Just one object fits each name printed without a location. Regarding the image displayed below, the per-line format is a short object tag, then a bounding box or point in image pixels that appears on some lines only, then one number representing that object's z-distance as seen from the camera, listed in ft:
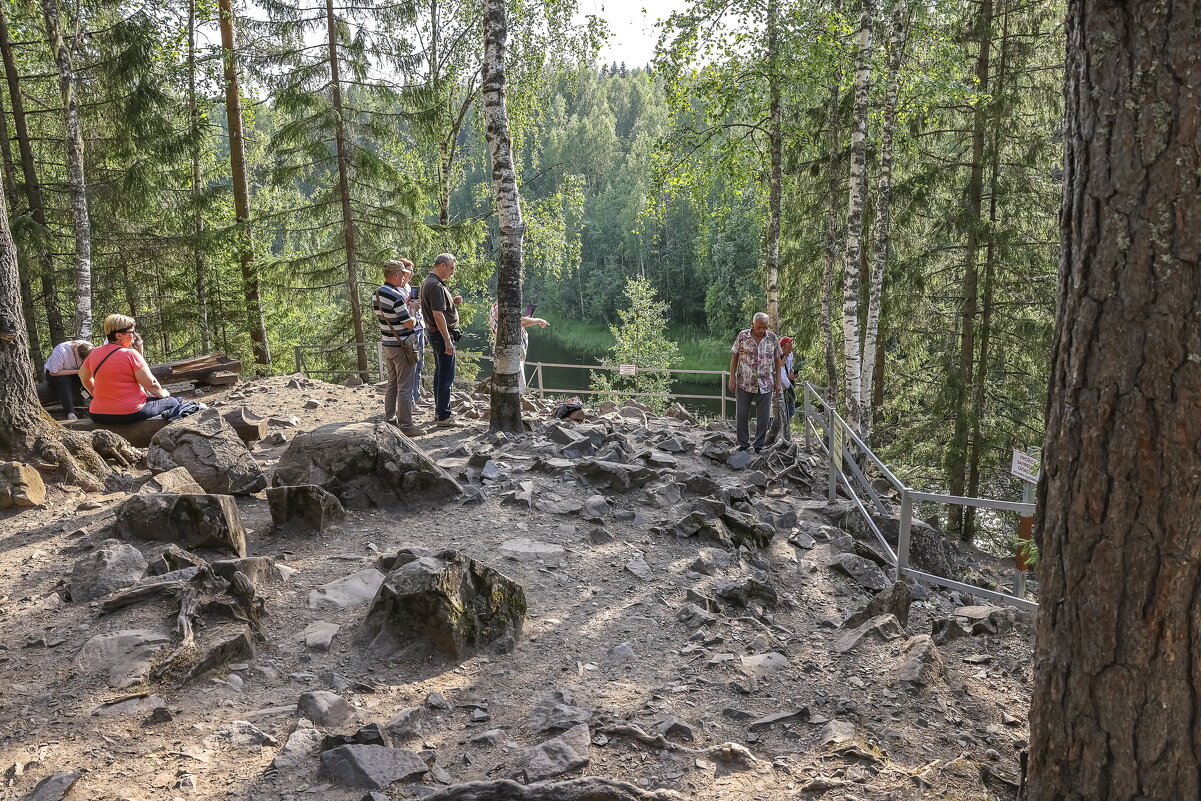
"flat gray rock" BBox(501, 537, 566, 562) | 17.93
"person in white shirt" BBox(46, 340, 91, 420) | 28.02
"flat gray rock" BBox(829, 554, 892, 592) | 20.86
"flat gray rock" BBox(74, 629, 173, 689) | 11.64
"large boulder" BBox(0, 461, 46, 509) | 17.39
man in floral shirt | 30.12
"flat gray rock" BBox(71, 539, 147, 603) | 14.03
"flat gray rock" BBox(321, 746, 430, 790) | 9.68
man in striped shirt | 26.48
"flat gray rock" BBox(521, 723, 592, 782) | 9.95
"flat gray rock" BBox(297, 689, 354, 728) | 11.18
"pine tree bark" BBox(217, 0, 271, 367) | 44.78
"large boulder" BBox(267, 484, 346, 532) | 17.80
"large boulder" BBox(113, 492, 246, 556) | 15.98
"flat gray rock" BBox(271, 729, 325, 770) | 10.06
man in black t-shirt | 26.96
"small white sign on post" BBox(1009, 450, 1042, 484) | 17.37
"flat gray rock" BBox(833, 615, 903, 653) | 14.66
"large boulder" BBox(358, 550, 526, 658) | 13.39
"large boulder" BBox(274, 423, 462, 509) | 19.81
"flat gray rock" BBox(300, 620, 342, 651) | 13.29
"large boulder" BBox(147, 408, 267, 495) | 19.94
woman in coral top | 23.16
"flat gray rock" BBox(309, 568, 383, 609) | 14.76
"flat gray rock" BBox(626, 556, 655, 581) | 17.99
